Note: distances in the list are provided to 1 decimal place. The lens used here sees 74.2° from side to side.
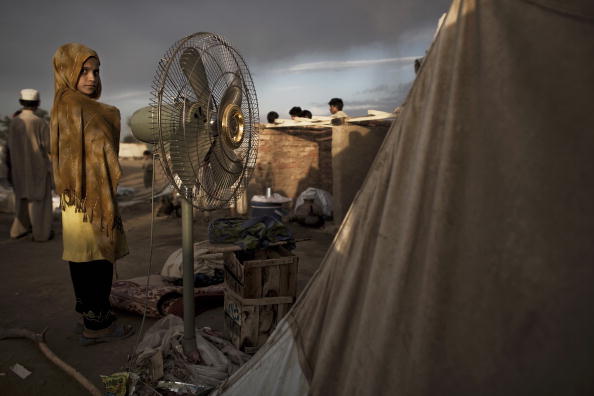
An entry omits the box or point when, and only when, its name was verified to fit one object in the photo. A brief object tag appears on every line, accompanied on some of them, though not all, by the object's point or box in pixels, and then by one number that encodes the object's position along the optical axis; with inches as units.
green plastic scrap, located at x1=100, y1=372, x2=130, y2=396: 83.9
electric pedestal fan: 72.2
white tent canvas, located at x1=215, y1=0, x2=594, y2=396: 48.1
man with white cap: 238.2
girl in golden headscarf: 101.8
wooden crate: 99.3
